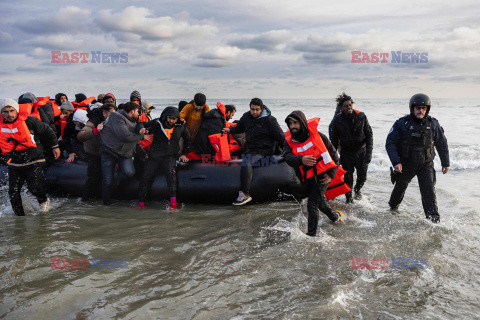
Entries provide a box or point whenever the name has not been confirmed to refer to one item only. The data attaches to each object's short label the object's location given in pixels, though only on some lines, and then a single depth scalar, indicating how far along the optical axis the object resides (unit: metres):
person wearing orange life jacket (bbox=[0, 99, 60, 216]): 4.42
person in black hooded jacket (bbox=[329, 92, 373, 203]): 5.22
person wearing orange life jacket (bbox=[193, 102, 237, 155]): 5.80
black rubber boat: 5.18
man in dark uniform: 4.18
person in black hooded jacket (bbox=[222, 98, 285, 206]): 4.98
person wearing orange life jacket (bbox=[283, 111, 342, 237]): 3.74
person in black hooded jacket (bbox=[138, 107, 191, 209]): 5.05
